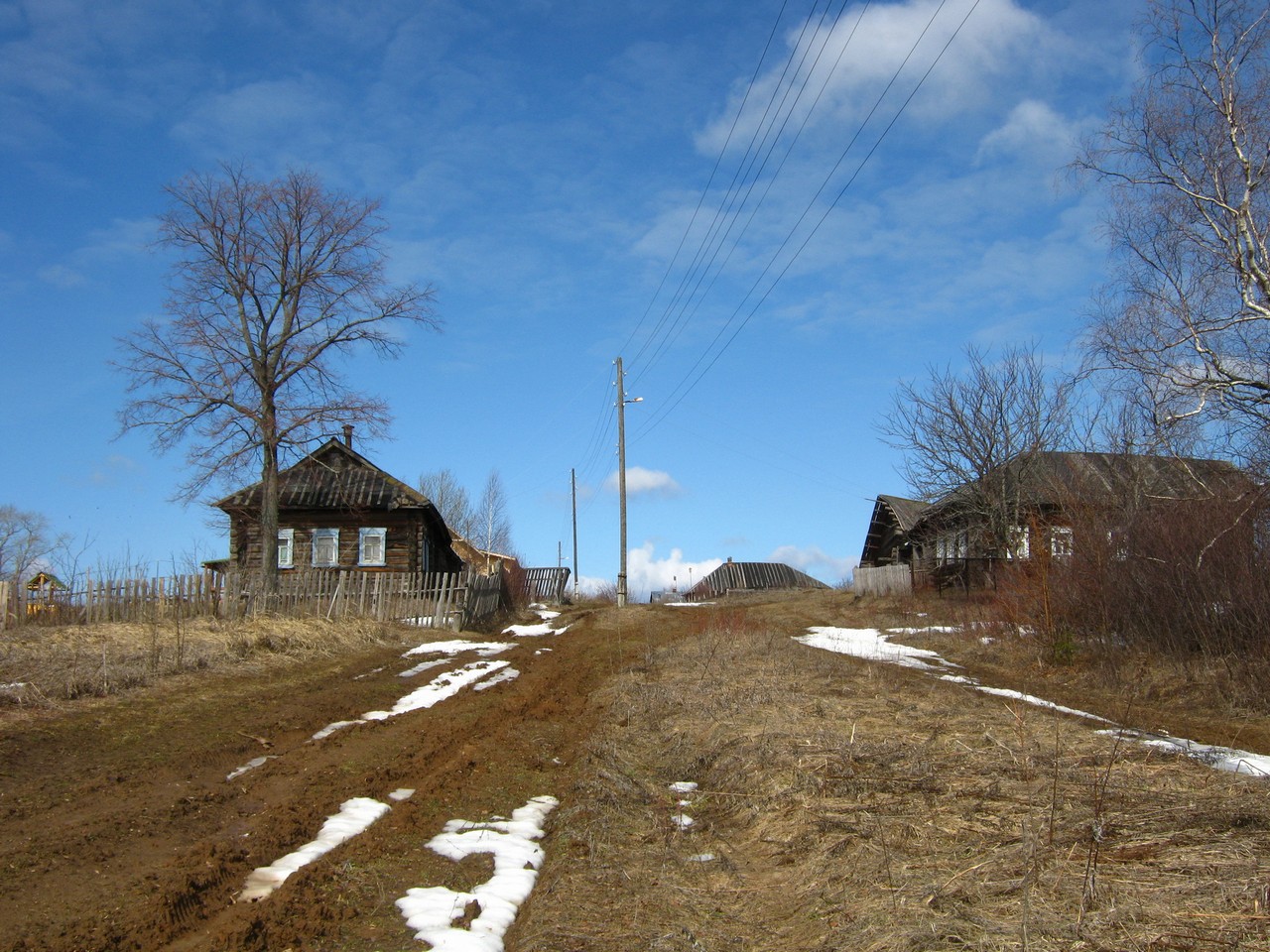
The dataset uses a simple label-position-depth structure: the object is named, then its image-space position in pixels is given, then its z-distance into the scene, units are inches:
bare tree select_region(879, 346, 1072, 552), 1002.1
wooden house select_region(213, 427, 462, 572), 1285.7
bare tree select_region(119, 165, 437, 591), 931.3
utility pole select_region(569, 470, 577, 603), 2231.3
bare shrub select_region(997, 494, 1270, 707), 454.0
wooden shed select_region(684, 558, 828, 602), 2052.2
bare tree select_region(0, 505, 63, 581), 613.0
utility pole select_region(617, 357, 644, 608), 1384.7
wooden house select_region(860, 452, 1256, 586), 568.4
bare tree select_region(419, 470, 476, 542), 2758.4
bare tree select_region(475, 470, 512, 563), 2701.8
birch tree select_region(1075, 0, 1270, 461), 549.6
